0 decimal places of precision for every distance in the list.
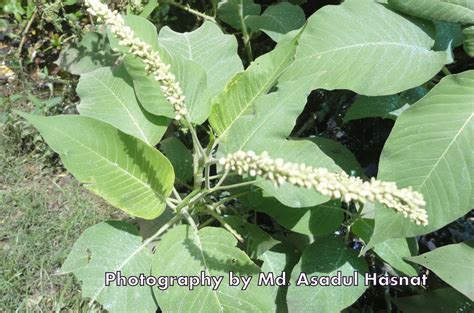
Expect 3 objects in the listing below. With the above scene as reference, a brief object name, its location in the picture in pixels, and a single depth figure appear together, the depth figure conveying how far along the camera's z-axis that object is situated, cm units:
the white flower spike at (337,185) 45
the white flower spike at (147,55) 52
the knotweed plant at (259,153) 57
